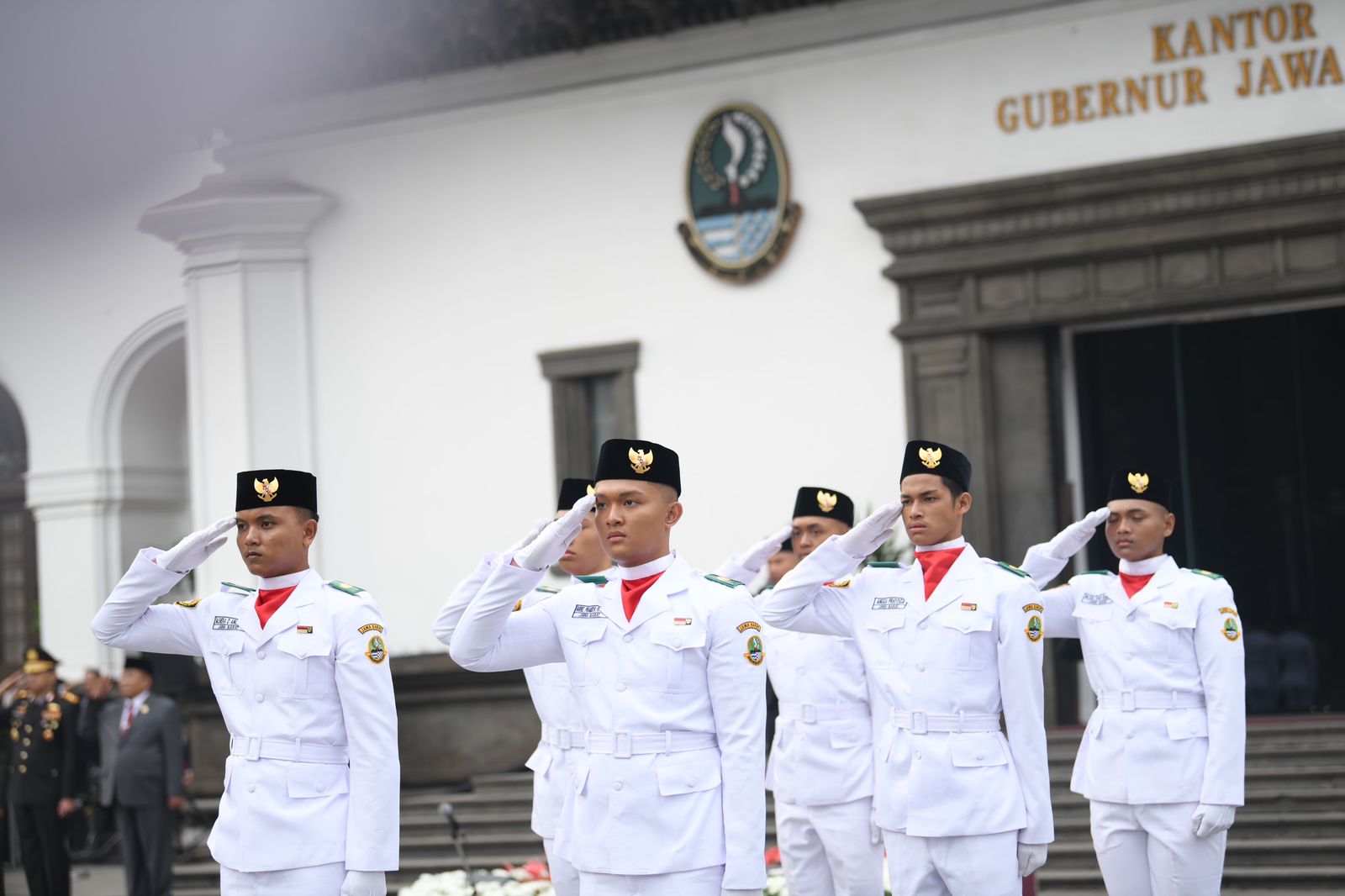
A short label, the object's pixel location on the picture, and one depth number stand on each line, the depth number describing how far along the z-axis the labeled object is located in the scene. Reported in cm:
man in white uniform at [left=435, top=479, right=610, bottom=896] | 1332
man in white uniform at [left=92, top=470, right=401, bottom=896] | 1003
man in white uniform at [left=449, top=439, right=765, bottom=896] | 930
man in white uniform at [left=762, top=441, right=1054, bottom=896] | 1085
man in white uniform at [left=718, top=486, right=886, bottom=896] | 1411
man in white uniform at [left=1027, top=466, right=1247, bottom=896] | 1314
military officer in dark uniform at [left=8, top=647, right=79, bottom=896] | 2469
